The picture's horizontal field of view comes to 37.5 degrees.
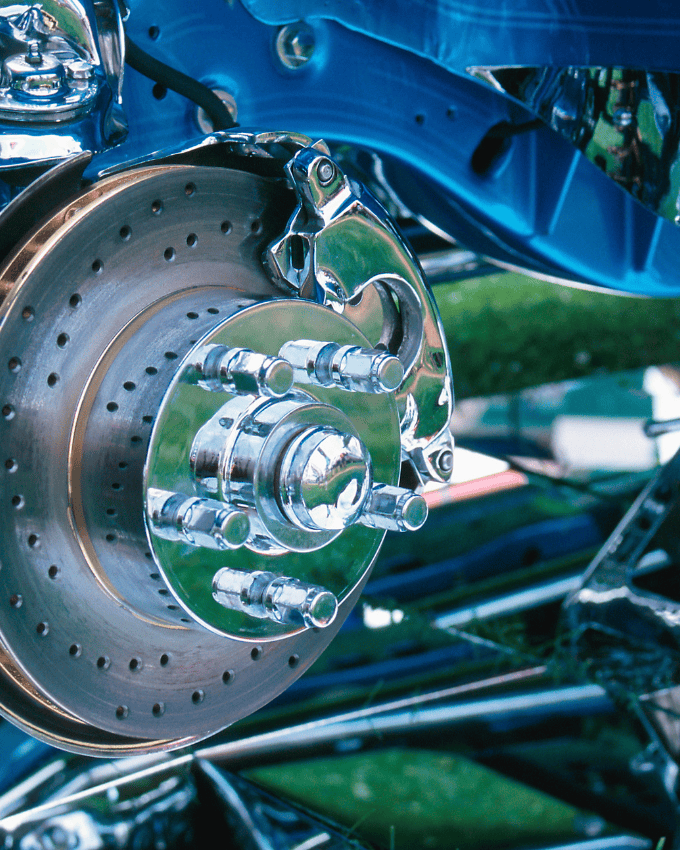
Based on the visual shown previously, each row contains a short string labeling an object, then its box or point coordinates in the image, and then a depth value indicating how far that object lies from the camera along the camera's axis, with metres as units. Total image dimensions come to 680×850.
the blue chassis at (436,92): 0.89
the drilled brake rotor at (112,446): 0.73
